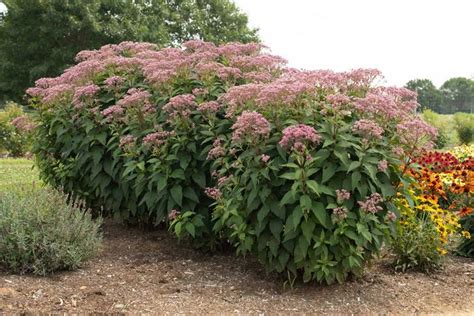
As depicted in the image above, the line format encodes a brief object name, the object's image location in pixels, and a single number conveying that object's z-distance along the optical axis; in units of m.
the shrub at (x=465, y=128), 27.61
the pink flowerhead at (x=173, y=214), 4.90
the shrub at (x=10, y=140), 18.97
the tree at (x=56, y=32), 25.86
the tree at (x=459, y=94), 66.25
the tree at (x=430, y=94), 63.03
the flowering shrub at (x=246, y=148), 4.18
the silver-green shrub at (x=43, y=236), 4.72
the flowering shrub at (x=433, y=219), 5.12
